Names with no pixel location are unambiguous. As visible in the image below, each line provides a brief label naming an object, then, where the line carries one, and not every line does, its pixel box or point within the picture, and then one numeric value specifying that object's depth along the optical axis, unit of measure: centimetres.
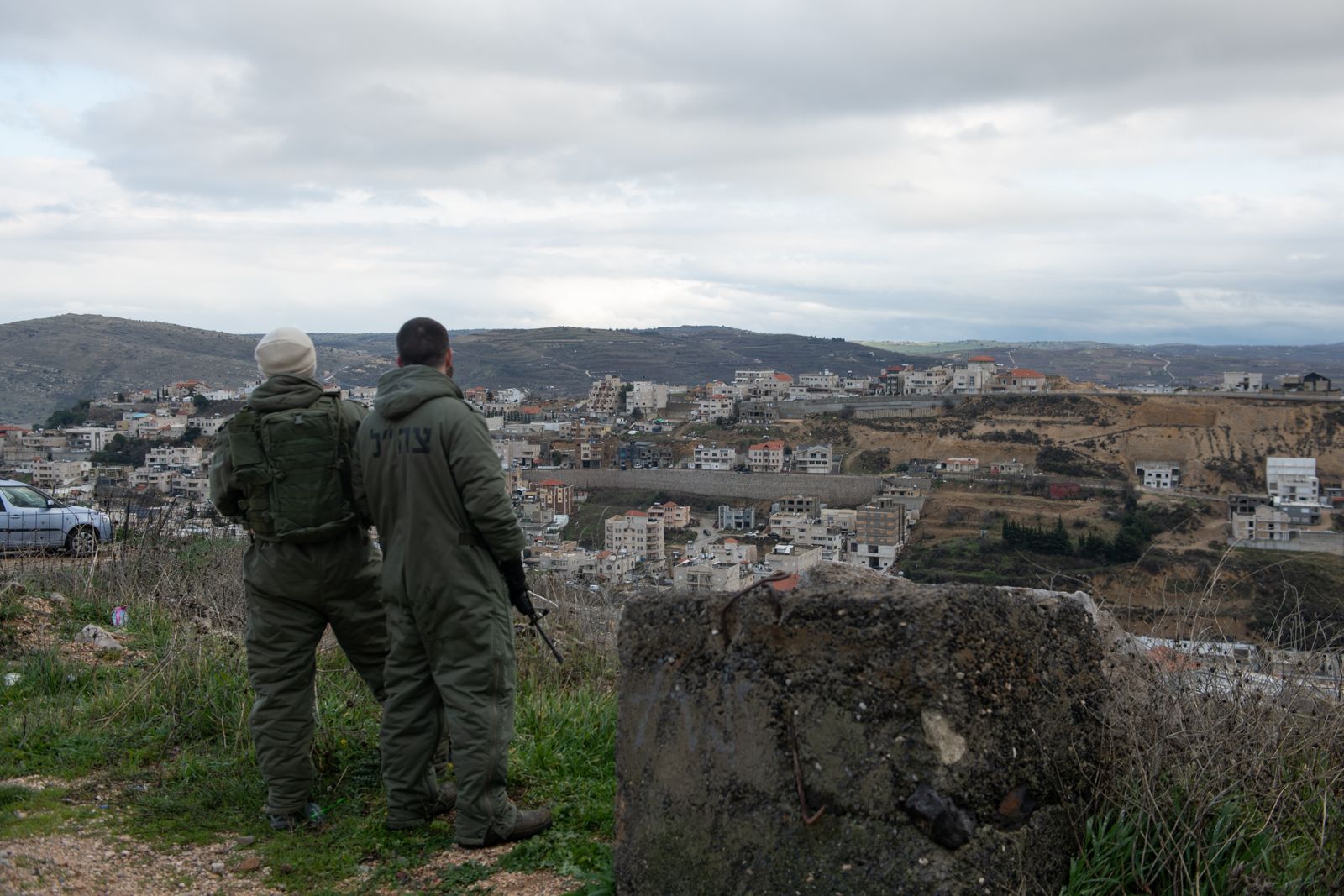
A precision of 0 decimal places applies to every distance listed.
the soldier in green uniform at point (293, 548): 344
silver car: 959
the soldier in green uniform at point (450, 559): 319
